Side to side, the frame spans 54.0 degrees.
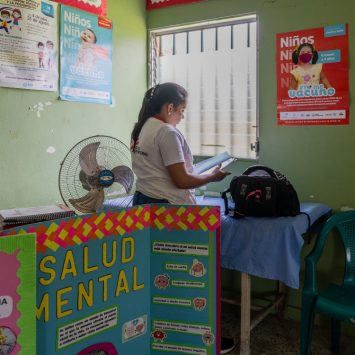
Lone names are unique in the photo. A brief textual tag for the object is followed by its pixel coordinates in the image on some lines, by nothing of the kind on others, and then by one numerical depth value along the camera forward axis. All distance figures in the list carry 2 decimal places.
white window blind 2.76
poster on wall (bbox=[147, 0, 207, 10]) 2.92
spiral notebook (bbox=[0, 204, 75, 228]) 1.17
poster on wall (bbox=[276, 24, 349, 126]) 2.34
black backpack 2.04
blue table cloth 1.94
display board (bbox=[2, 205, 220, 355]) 1.15
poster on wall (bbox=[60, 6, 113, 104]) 2.47
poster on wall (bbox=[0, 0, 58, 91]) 2.12
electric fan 1.63
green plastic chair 1.82
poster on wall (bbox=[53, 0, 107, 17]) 2.47
